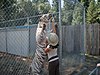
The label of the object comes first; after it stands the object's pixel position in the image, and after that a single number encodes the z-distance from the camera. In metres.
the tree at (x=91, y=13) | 22.84
